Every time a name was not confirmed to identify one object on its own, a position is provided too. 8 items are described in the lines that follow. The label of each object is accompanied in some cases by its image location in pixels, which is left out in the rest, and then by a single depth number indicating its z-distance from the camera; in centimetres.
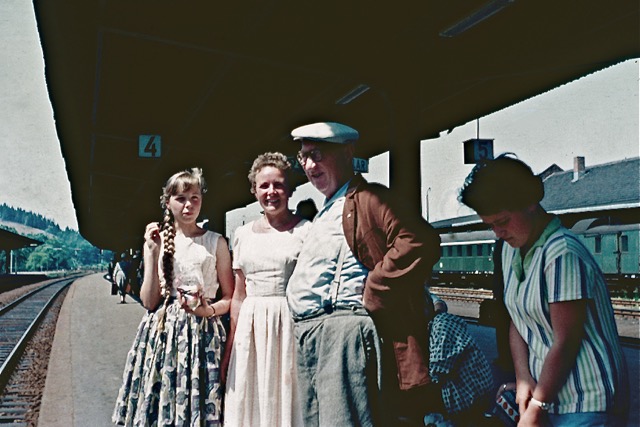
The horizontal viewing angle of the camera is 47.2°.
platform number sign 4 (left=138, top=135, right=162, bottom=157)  1333
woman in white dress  369
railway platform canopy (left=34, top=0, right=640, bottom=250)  706
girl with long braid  383
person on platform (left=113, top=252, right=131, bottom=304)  2500
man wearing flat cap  301
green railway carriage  2488
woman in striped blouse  243
